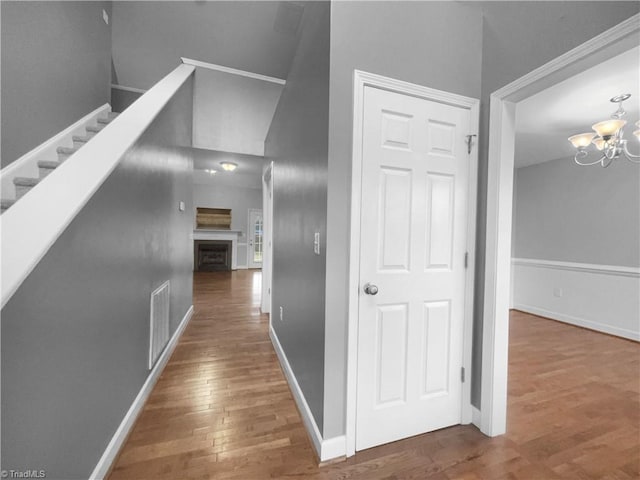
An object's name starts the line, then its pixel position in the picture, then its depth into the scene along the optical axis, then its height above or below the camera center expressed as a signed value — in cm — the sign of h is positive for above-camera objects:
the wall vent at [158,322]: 194 -76
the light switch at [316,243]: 146 -4
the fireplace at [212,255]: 818 -70
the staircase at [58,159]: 165 +65
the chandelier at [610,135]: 210 +100
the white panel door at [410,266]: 140 -16
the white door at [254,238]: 884 -12
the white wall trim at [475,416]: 160 -116
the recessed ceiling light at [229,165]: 554 +158
